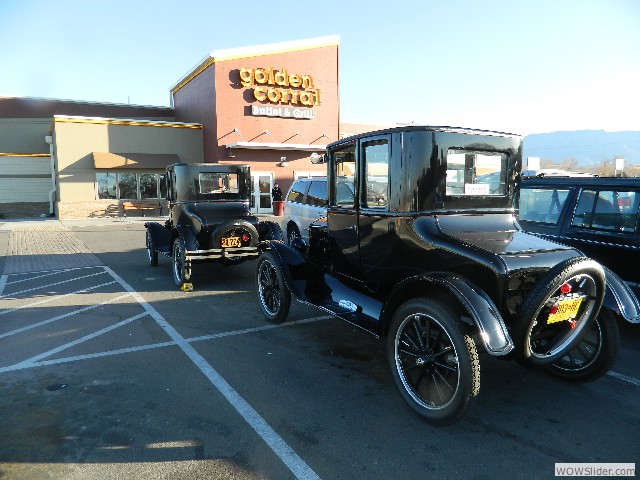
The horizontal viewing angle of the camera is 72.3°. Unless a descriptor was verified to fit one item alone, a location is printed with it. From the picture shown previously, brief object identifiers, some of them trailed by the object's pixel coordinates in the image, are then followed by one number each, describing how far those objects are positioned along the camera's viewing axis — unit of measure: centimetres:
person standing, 2289
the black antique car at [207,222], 775
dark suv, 505
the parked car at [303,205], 1052
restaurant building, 2212
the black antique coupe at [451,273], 314
